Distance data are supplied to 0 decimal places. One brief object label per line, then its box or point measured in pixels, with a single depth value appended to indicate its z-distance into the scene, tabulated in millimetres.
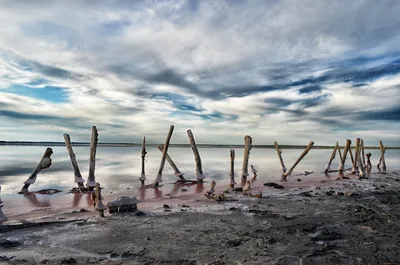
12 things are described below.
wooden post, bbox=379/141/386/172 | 27680
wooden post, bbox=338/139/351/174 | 24766
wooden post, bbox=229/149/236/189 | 17180
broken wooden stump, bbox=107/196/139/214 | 9788
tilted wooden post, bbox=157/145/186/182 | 19728
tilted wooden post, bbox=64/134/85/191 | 15812
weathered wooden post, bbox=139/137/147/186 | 18256
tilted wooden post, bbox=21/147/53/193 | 15626
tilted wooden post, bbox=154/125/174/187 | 17562
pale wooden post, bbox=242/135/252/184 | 19480
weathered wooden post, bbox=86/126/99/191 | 15555
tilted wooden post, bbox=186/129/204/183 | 18591
